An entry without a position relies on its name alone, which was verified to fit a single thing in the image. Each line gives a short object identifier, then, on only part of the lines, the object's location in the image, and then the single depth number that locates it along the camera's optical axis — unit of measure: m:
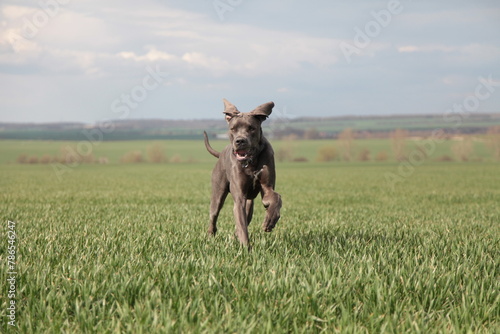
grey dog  5.69
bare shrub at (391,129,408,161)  80.81
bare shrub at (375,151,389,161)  78.38
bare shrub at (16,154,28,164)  72.25
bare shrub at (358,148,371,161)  80.23
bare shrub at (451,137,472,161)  75.38
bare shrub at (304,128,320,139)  123.88
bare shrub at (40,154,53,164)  72.12
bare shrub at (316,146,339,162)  79.68
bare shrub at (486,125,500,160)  76.25
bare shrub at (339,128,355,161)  81.81
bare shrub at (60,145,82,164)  73.25
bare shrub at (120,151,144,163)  76.25
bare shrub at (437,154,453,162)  75.38
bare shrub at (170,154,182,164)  76.81
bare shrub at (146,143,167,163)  76.65
